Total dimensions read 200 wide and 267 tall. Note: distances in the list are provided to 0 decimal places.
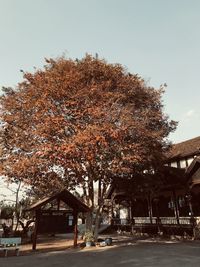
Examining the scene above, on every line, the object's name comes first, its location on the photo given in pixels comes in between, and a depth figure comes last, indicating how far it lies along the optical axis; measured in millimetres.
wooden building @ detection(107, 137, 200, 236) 19158
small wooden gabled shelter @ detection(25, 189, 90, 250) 15100
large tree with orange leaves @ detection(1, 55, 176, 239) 14227
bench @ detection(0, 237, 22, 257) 13396
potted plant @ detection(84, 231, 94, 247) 15614
